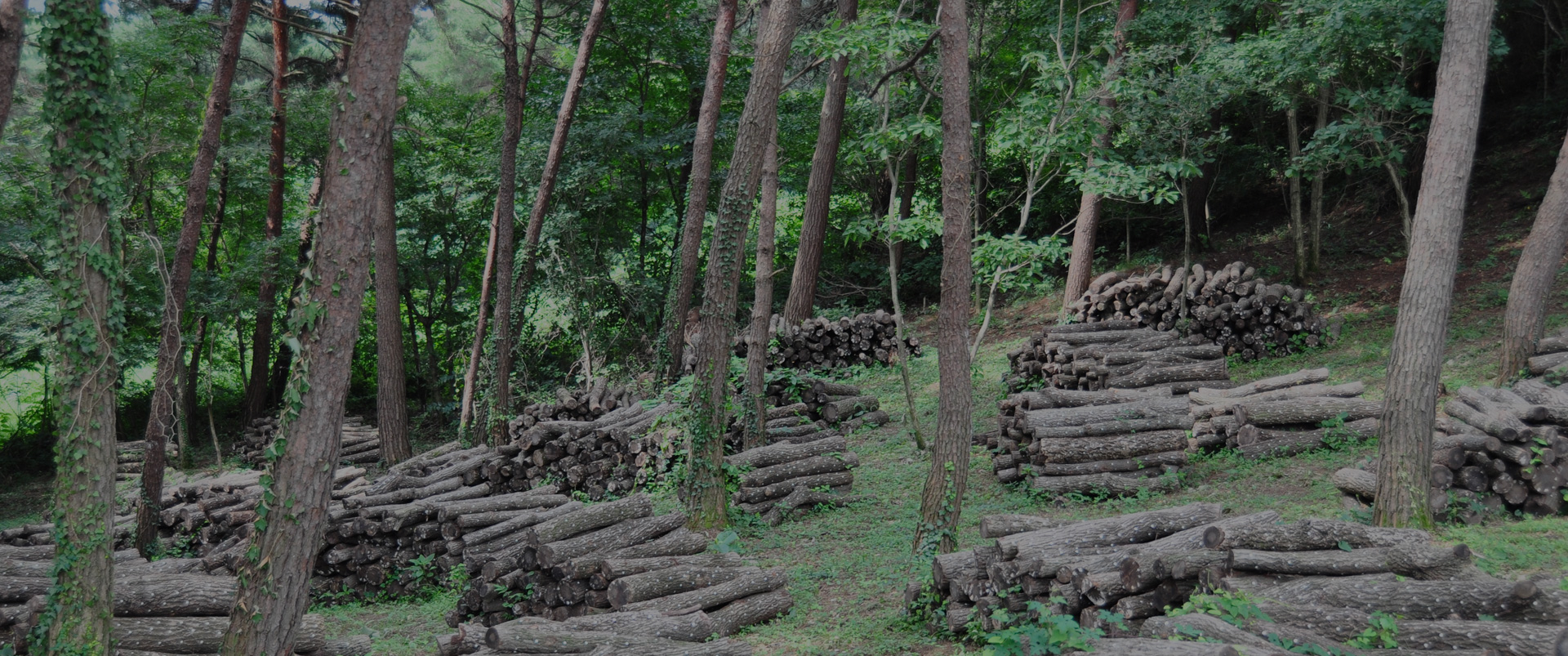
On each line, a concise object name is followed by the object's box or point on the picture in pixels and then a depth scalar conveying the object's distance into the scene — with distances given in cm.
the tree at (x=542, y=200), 1442
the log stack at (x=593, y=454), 1180
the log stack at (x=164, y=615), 623
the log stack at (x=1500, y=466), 767
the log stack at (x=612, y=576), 685
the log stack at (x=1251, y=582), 480
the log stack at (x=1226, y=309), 1377
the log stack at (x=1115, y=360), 1203
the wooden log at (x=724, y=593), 671
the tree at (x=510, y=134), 1433
